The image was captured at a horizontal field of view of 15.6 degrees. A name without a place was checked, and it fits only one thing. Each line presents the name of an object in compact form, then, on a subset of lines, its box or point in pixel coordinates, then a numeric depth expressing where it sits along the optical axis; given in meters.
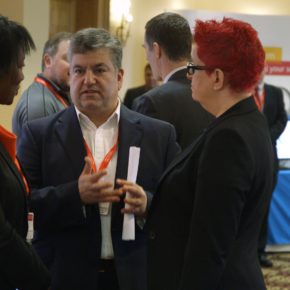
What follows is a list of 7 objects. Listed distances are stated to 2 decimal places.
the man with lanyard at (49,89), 5.52
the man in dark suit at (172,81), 4.48
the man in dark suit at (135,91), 12.07
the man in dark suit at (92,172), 3.52
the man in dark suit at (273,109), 8.62
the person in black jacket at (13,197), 2.83
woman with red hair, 2.85
